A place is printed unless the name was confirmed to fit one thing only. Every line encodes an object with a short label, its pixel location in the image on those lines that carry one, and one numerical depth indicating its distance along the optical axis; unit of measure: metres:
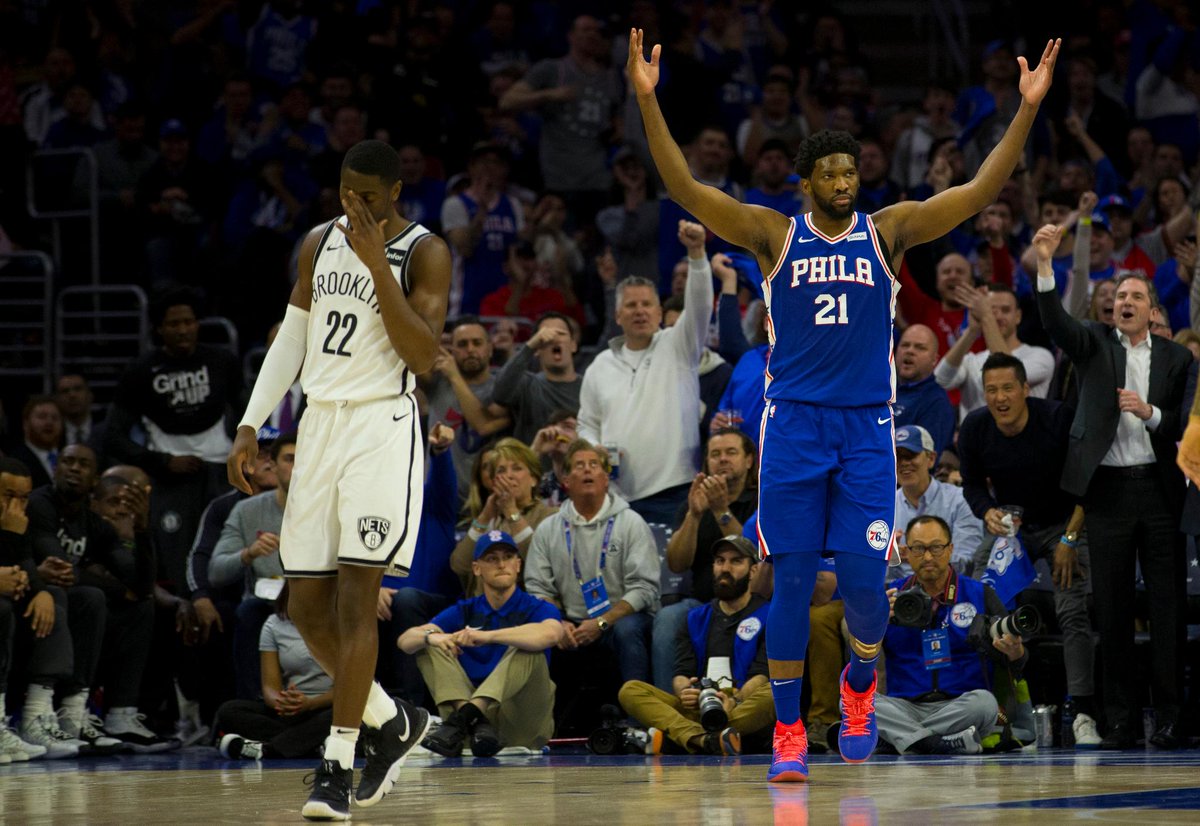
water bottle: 18.71
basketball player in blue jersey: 13.41
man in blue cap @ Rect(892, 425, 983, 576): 19.75
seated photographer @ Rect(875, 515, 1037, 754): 17.75
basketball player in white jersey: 11.49
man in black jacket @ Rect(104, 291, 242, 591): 23.52
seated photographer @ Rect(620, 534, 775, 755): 18.28
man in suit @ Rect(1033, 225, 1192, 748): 18.28
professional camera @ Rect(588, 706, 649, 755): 18.75
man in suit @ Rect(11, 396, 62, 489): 24.41
